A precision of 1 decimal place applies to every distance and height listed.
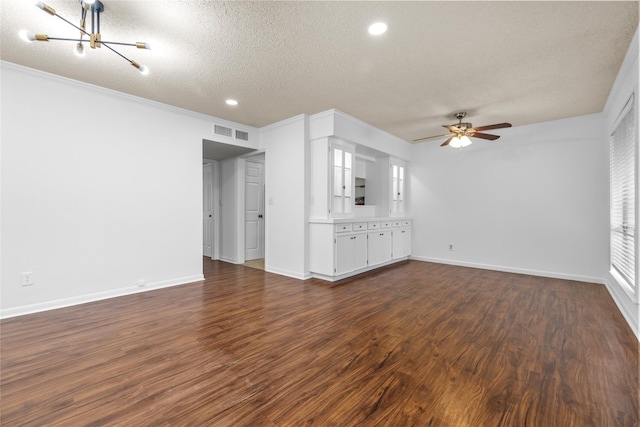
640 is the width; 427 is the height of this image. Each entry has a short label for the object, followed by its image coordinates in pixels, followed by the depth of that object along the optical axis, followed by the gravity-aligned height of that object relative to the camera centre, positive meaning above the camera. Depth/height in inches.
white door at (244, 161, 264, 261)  250.1 -3.0
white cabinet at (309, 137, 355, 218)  181.0 +20.8
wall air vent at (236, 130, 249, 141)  201.0 +52.9
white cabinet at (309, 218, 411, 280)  176.6 -26.0
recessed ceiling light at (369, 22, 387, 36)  91.6 +60.4
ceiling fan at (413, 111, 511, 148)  167.8 +45.9
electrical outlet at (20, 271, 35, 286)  120.6 -31.4
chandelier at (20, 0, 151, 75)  80.3 +53.3
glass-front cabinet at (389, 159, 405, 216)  243.2 +19.7
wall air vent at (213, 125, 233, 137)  188.8 +53.0
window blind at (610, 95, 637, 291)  121.5 +7.8
